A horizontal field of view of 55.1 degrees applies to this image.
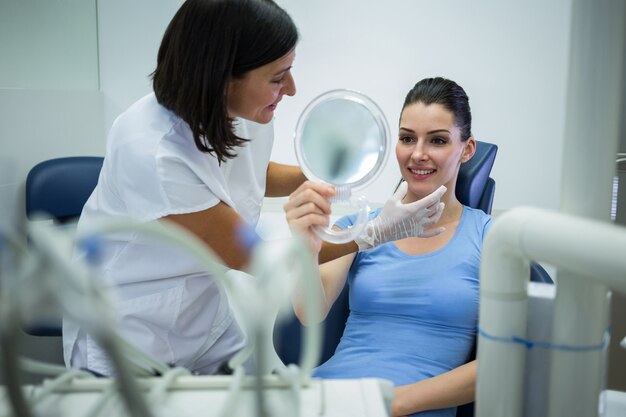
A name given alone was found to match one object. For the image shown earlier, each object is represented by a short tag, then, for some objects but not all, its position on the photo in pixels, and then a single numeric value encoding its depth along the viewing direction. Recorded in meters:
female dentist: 1.18
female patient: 1.41
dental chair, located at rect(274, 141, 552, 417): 1.58
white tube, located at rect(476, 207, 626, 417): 0.53
